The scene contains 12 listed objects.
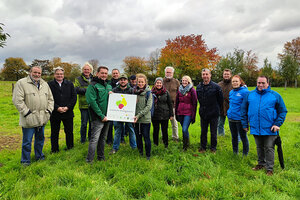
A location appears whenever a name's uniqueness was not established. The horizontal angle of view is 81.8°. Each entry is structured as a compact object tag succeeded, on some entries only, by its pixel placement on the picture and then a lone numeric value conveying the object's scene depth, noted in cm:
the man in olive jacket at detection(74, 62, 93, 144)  571
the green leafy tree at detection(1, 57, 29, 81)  5466
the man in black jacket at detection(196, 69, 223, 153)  502
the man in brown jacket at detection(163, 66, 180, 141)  617
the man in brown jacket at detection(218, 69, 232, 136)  623
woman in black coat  530
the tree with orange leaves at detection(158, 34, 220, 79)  2792
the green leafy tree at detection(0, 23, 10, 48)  498
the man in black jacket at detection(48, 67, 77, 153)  511
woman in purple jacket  528
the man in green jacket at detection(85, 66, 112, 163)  424
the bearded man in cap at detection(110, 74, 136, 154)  455
